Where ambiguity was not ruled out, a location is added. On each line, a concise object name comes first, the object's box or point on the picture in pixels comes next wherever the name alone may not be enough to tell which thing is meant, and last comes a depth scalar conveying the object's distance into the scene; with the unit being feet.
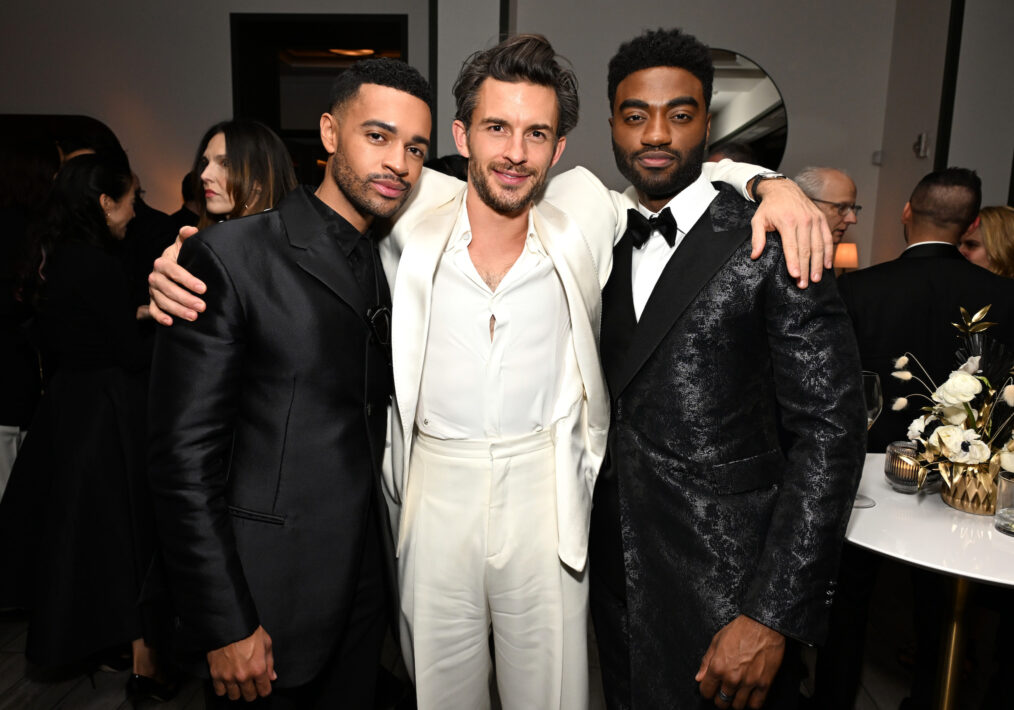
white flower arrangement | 6.08
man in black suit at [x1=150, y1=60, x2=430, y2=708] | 4.40
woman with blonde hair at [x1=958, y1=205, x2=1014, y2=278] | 10.21
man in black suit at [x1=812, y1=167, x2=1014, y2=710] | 8.25
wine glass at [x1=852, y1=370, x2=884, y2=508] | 6.57
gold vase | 6.17
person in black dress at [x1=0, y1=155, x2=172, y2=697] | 8.05
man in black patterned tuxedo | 4.37
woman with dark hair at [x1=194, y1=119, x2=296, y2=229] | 6.99
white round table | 5.19
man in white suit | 5.22
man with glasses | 11.10
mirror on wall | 15.94
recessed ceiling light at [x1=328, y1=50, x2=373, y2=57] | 24.20
